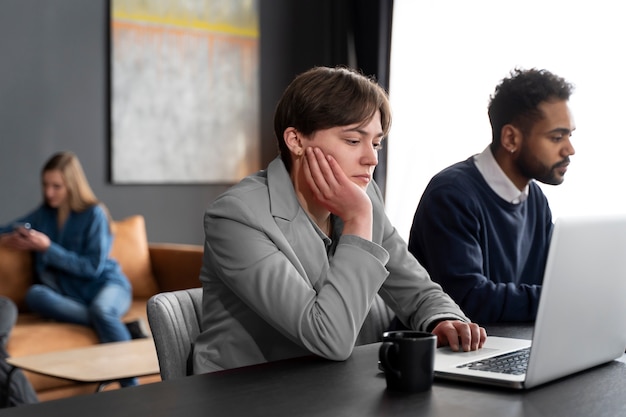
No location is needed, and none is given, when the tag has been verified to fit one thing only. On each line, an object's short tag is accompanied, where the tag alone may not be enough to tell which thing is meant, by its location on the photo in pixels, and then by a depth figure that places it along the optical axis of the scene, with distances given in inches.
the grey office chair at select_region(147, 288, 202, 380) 65.8
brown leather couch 148.4
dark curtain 211.9
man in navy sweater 89.0
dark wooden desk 45.5
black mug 50.0
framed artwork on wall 199.2
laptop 48.7
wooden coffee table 116.3
